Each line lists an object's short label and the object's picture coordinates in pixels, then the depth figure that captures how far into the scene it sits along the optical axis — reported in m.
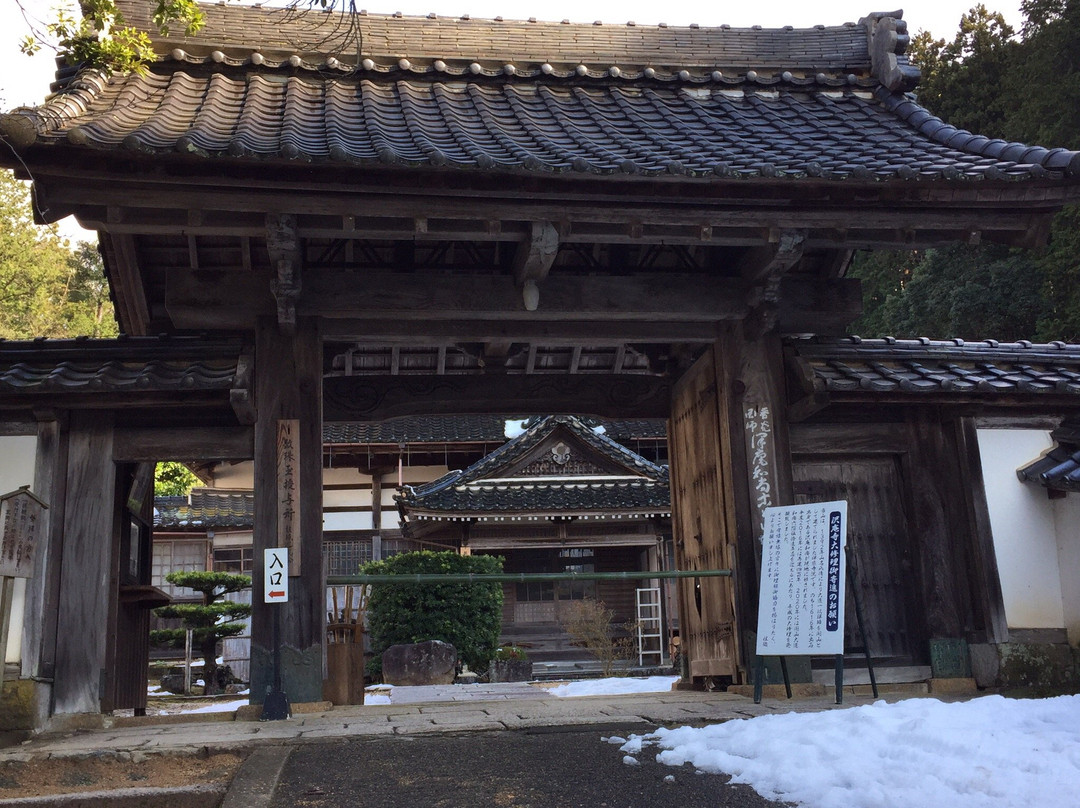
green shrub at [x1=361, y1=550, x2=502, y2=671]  17.08
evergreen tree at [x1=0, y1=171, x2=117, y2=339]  29.42
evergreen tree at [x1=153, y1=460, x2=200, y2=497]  26.55
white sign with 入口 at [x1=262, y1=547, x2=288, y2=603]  6.73
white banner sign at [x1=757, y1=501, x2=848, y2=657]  6.43
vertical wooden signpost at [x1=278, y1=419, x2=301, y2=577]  6.95
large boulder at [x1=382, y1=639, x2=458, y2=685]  15.78
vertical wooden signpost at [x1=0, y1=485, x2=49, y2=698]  5.55
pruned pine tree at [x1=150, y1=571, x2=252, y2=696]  17.66
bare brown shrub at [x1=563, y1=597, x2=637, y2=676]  18.55
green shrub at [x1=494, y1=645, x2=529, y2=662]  17.84
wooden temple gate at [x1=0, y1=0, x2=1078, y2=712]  6.36
